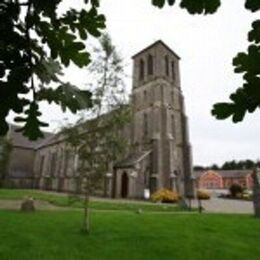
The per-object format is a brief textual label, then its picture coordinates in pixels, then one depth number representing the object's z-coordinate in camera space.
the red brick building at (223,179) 95.56
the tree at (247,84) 1.56
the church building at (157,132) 43.59
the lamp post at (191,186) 47.98
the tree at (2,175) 61.64
